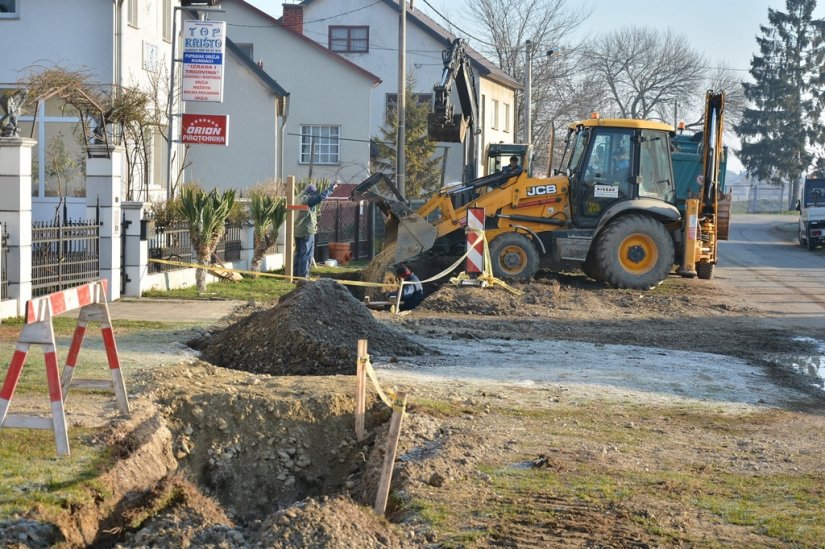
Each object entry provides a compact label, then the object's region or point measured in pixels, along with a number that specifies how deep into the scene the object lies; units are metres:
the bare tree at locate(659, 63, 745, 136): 80.56
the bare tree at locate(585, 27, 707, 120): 80.06
